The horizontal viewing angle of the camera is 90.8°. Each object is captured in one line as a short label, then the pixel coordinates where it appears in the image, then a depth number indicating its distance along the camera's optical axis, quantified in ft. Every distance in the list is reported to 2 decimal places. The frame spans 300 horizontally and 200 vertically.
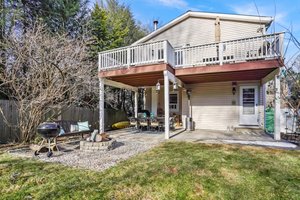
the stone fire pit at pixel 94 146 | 14.09
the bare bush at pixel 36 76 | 16.77
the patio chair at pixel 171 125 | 24.09
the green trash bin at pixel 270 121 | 22.50
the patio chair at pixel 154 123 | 23.40
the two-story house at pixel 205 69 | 19.00
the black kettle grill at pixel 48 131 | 12.56
